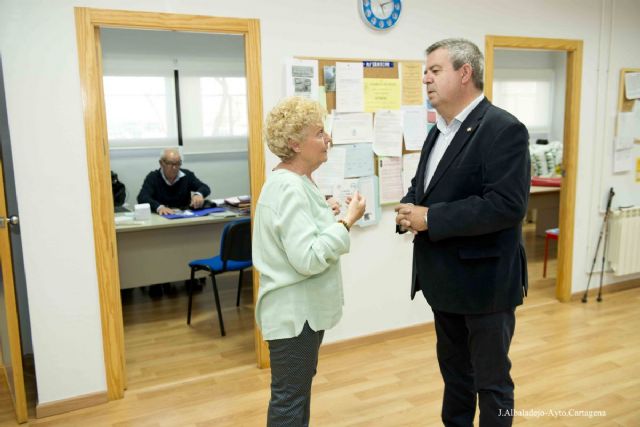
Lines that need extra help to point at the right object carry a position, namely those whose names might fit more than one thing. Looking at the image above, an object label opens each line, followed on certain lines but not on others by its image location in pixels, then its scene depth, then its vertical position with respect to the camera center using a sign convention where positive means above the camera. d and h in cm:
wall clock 323 +74
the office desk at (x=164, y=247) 421 -90
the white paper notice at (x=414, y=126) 346 +4
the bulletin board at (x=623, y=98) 423 +24
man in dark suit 175 -29
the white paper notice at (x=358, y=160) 331 -16
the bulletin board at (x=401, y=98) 330 +22
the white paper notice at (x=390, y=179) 344 -29
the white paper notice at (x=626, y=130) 427 -1
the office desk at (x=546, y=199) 544 -71
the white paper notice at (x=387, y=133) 338 +0
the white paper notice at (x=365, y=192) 331 -36
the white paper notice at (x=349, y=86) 322 +29
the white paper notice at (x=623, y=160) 434 -26
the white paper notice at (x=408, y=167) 351 -22
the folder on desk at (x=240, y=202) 462 -57
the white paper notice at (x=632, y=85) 424 +34
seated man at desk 470 -44
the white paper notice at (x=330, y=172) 326 -23
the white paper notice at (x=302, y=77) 306 +33
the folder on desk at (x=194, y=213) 429 -62
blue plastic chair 373 -83
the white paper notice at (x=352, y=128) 325 +4
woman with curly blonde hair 166 -38
